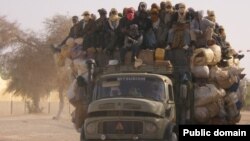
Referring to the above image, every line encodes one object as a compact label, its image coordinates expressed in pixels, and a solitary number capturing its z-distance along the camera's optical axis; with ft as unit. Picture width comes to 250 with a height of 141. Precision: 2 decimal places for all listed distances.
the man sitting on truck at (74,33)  58.81
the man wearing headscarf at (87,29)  54.90
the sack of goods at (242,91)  54.72
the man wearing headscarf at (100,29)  54.39
